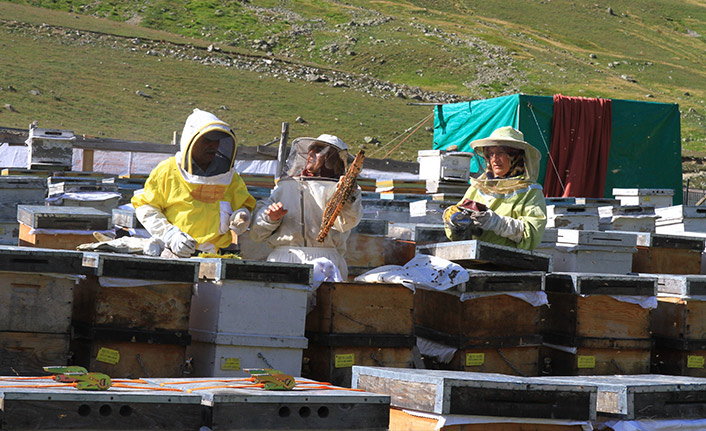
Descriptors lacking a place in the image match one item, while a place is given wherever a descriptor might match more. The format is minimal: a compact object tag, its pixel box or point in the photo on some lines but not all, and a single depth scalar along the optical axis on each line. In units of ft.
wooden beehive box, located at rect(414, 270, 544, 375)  19.74
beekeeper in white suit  20.80
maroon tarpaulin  57.57
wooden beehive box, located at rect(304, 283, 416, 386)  18.40
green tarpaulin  58.23
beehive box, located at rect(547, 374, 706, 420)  15.80
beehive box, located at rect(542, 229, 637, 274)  26.91
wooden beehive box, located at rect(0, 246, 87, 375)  15.81
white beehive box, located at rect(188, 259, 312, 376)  17.31
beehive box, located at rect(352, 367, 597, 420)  14.12
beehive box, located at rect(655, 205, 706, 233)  35.29
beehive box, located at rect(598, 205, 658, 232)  35.06
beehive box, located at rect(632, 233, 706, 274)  28.02
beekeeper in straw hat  21.56
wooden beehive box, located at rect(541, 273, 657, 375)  20.99
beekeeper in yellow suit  21.44
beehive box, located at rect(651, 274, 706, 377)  21.72
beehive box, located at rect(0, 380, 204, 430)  11.34
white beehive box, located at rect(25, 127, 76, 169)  39.96
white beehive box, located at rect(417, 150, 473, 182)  45.34
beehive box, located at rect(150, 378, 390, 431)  12.69
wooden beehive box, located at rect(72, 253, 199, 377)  16.53
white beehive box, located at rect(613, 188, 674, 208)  43.04
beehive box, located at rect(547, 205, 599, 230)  32.14
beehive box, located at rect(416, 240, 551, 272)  20.40
